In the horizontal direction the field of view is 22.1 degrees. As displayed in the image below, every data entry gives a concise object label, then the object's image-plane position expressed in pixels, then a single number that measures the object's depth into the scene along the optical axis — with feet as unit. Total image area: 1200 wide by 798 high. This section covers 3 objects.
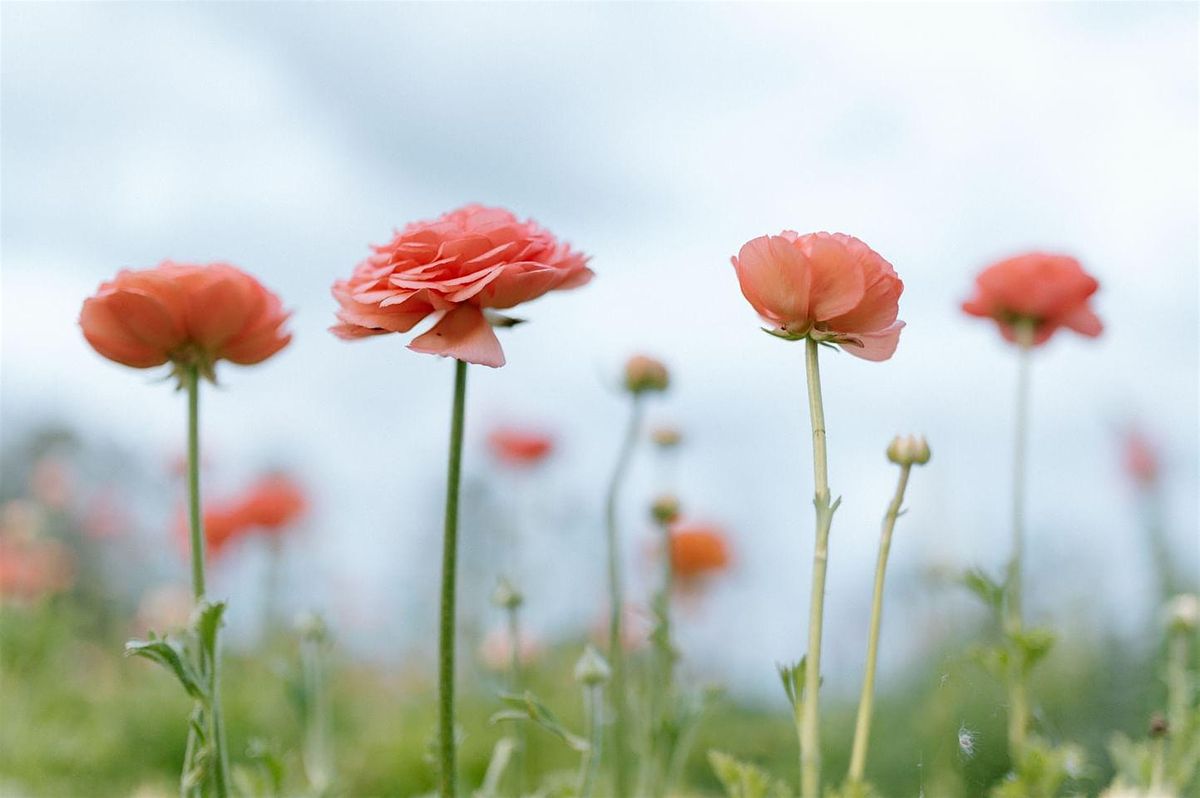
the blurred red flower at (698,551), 6.89
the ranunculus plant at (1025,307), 4.38
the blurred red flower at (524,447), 7.50
